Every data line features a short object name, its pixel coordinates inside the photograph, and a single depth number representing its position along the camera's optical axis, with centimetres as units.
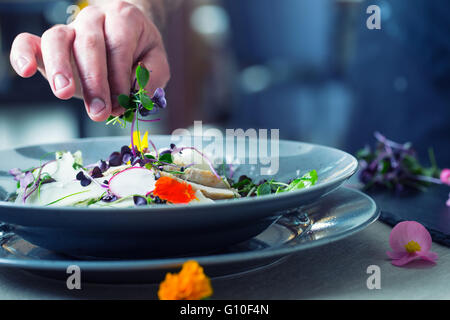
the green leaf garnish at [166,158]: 82
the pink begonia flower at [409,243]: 69
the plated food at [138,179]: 66
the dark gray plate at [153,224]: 52
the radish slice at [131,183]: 67
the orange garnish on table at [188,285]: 52
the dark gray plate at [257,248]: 54
